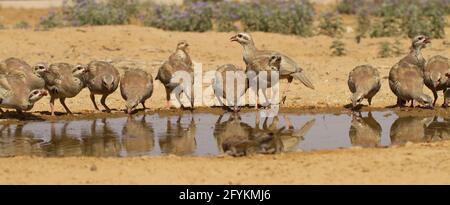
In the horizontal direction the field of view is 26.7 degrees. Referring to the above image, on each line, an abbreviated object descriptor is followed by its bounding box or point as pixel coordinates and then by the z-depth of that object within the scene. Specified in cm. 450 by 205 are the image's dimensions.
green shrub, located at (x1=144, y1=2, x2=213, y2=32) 2839
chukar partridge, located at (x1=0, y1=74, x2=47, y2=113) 1644
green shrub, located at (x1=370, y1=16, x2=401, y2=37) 2883
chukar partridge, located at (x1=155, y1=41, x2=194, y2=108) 1808
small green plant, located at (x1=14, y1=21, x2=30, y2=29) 2946
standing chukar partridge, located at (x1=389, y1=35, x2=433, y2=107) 1723
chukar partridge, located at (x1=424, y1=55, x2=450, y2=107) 1753
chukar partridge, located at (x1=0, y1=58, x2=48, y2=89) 1695
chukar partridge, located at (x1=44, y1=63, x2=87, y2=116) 1731
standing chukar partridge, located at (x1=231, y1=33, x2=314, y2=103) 1888
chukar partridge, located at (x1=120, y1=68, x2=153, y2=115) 1736
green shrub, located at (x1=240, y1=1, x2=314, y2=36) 2867
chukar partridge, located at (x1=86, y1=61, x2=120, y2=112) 1748
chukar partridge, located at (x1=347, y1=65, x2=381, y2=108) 1750
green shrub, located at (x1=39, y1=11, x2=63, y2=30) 2920
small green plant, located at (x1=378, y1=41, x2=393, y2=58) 2478
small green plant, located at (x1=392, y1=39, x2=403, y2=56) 2498
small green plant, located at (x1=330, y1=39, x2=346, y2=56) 2525
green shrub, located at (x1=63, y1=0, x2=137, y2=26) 2892
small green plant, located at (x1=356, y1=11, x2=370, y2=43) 2939
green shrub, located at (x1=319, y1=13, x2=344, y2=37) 2937
